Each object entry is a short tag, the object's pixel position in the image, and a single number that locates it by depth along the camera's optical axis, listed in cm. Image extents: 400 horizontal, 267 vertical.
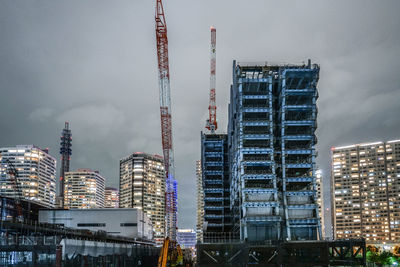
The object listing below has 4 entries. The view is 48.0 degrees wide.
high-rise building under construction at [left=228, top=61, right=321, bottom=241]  11919
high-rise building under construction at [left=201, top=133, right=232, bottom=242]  17362
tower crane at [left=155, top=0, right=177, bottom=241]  13175
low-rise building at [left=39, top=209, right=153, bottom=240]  16738
